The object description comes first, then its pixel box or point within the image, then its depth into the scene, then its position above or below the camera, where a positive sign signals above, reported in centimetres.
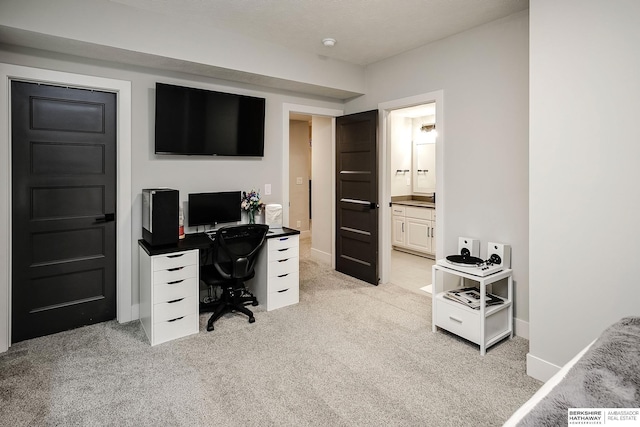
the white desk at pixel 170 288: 278 -62
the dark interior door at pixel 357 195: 416 +20
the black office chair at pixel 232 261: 298 -43
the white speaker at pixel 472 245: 325 -31
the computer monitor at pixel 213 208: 339 +3
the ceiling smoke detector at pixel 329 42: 341 +164
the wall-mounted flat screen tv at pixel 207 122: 323 +87
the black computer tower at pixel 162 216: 283 -4
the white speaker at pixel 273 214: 372 -3
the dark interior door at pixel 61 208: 278 +2
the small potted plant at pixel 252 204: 372 +8
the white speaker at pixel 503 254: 298 -35
